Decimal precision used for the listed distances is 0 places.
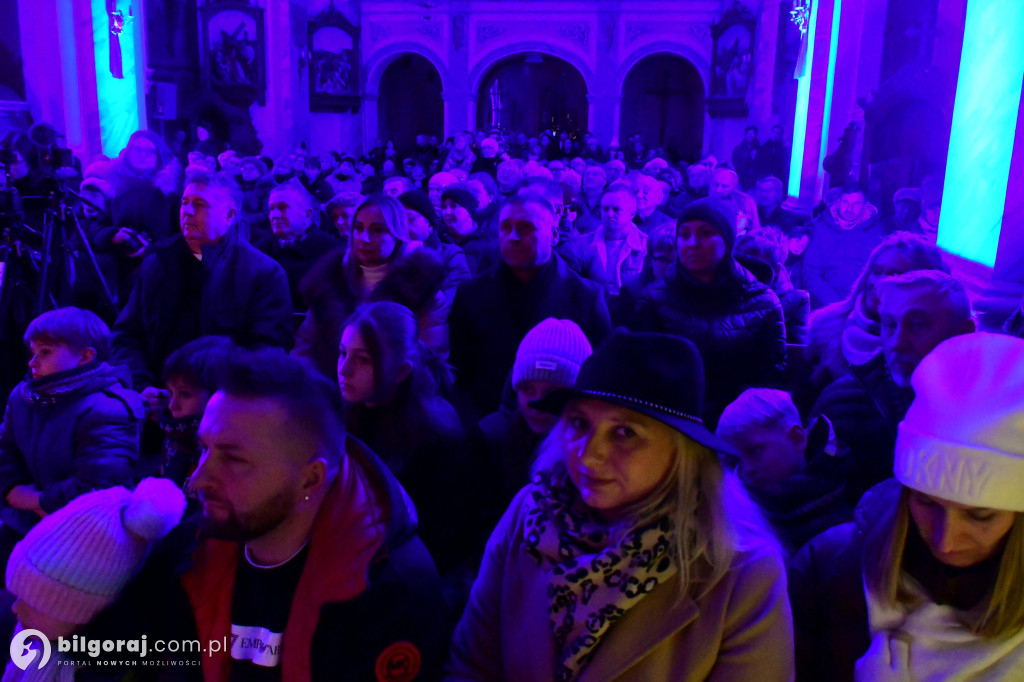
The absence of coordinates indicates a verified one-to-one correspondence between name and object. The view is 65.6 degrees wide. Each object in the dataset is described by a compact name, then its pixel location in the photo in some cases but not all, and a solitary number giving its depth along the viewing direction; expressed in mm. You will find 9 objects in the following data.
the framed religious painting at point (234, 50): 16938
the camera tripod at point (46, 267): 4305
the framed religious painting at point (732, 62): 18578
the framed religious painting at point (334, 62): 19031
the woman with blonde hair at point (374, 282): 2918
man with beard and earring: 1364
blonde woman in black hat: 1296
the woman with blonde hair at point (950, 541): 1282
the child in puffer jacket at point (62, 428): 2365
